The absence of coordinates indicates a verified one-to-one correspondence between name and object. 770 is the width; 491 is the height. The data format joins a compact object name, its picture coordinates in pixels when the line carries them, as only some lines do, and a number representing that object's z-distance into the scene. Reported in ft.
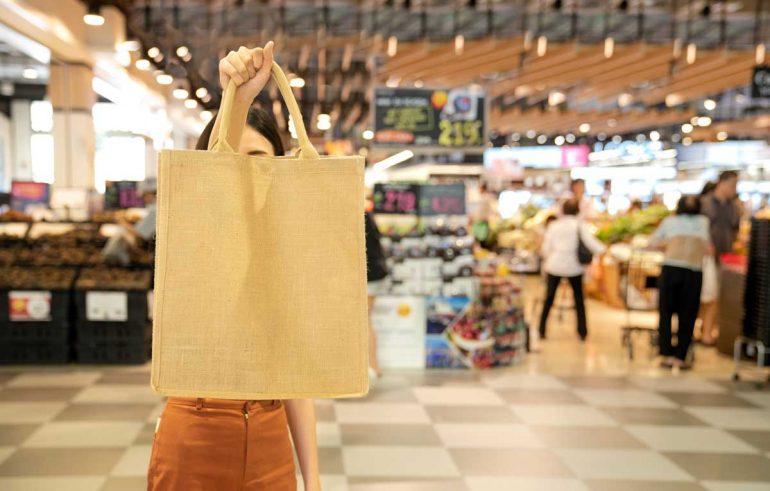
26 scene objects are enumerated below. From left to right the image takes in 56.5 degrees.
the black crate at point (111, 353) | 21.49
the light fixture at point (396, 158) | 46.68
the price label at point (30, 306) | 21.49
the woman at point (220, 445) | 4.74
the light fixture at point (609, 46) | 39.14
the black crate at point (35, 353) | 21.36
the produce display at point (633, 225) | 34.91
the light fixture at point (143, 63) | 36.85
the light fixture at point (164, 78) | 38.25
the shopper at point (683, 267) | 21.76
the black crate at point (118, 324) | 21.58
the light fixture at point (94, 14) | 27.86
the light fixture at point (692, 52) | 40.09
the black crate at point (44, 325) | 21.45
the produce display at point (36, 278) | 21.59
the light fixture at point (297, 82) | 46.15
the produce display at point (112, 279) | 21.53
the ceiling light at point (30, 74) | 59.77
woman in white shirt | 26.71
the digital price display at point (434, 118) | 29.55
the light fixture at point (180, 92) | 44.96
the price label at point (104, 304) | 21.52
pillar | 38.91
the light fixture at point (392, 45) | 39.93
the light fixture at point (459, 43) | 39.04
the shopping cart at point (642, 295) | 24.56
